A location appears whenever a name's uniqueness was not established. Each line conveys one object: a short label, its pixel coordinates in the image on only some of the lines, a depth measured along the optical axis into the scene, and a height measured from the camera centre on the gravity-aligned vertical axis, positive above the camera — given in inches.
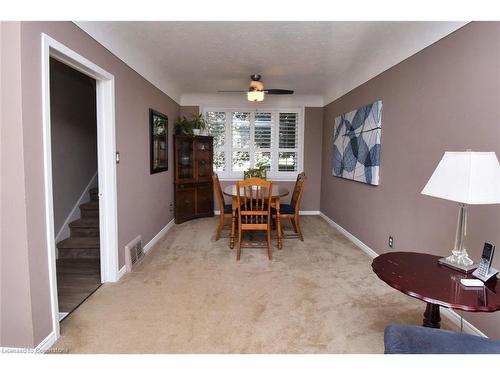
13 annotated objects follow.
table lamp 54.0 -3.0
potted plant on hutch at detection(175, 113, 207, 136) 202.1 +23.9
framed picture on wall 151.6 +10.2
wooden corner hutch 198.4 -12.7
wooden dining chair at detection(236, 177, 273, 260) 129.6 -24.7
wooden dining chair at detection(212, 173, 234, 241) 148.9 -27.5
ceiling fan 154.1 +37.1
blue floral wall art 133.0 +9.7
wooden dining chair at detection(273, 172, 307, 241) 151.8 -26.4
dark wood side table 50.6 -23.6
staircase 135.4 -39.1
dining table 144.9 -22.5
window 230.8 +15.7
